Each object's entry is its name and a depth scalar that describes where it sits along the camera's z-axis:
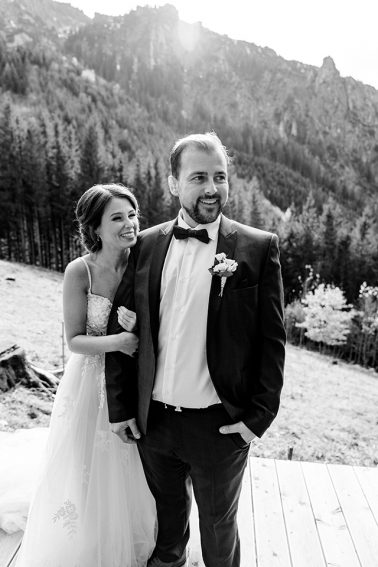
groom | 2.25
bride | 2.62
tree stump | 6.33
